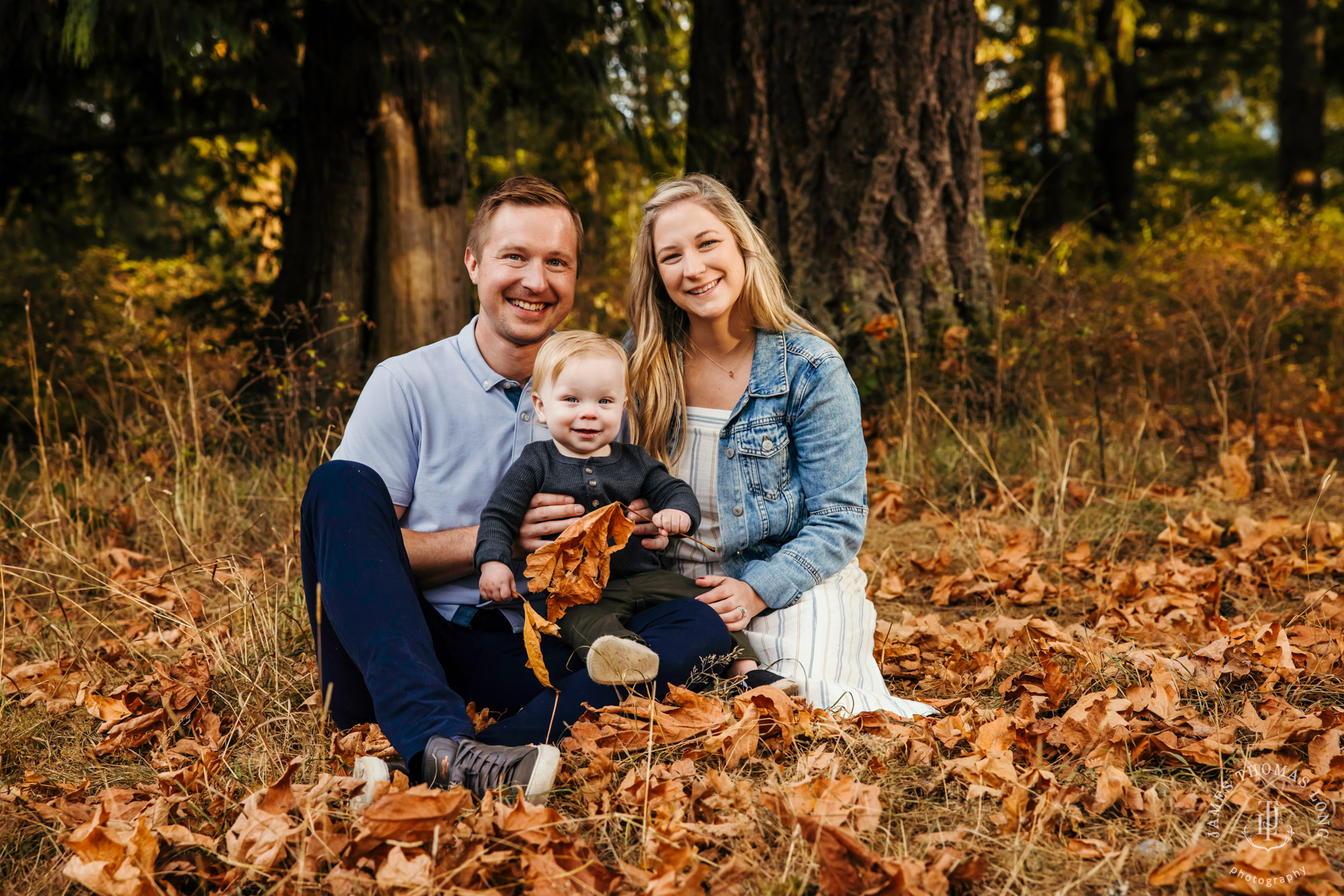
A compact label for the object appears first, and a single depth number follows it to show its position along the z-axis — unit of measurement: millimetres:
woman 2709
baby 2408
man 2107
